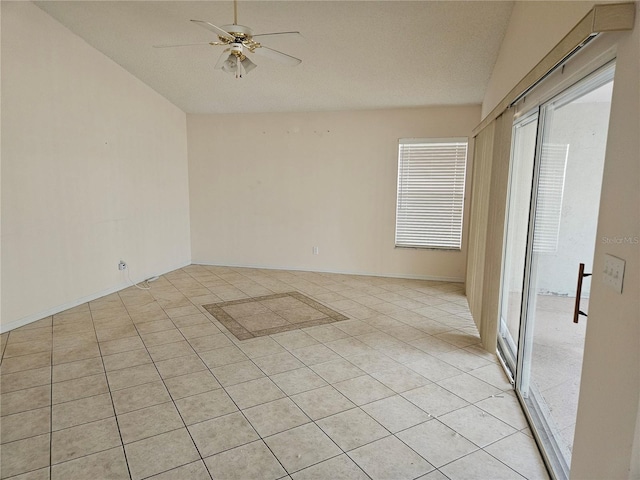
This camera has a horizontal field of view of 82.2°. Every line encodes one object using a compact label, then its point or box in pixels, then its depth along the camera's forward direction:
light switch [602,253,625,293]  1.20
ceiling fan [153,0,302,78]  2.59
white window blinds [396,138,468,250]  5.40
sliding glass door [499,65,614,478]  2.19
